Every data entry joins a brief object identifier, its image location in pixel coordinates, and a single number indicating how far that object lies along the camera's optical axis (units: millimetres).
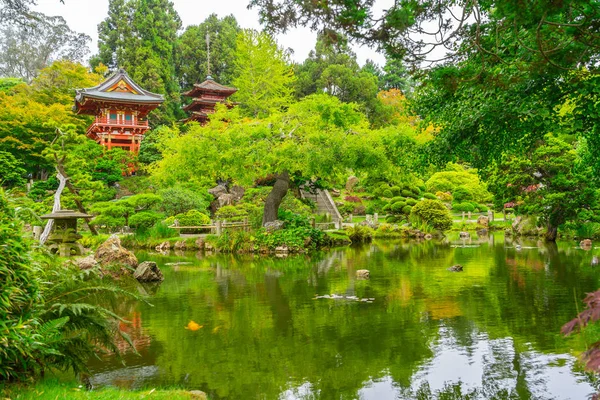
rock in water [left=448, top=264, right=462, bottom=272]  11758
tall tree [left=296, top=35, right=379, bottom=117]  40625
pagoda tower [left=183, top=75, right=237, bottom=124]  35406
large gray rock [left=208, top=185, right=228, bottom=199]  27012
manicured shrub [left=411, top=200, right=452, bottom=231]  22266
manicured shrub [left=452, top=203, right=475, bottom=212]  28969
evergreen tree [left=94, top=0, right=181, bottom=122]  38562
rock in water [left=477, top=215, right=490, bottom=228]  24839
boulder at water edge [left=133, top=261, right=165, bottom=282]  11592
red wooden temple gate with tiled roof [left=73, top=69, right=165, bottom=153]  29891
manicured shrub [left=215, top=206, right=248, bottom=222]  22656
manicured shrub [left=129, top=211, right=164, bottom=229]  19219
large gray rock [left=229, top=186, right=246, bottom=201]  27036
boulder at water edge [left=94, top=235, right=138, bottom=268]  12371
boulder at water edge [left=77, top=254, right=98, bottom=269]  12186
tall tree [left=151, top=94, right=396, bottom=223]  15750
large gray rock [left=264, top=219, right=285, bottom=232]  17839
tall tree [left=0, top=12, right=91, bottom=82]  51094
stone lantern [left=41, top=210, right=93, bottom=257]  14422
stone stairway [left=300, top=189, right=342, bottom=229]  27106
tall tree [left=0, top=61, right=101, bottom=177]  26609
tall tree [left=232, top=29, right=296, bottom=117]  34375
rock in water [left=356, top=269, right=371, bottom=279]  11203
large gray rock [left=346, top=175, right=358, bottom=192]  32781
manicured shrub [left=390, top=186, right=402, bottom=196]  29953
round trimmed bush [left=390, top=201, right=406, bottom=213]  24000
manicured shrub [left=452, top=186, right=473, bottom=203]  30219
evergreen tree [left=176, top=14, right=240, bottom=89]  45531
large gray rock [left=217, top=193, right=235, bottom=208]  25934
